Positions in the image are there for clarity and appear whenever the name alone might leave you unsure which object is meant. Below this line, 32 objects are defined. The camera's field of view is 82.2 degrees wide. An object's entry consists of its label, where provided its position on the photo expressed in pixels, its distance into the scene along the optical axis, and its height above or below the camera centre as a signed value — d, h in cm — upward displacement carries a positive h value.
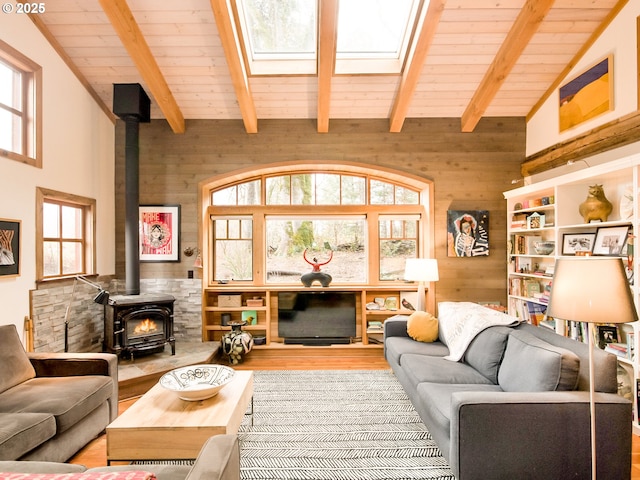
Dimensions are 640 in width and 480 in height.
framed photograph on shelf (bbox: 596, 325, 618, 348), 309 -78
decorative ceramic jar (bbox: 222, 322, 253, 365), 444 -119
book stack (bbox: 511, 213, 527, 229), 432 +28
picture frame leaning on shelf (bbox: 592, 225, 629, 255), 307 +2
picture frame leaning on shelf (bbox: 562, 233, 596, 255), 342 +0
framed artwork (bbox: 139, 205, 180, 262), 473 +15
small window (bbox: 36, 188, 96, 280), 358 +13
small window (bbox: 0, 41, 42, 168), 325 +129
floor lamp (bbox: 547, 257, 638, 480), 173 -25
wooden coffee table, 199 -101
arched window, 507 +26
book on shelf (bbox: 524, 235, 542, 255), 436 +0
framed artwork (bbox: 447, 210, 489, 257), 475 +15
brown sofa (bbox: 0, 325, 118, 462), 207 -100
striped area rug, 233 -143
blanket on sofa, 304 -70
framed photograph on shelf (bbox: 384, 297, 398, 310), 496 -80
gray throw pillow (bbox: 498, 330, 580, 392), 211 -76
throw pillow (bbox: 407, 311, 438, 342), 373 -86
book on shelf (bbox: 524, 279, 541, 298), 422 -52
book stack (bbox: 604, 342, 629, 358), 294 -88
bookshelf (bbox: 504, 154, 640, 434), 290 +8
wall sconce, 472 -8
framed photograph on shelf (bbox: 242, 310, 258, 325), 497 -96
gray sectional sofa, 195 -98
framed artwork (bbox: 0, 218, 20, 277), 304 -1
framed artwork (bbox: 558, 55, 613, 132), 338 +148
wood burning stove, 386 -86
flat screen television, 491 -97
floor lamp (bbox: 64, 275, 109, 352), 350 -54
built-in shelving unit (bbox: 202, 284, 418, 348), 485 -84
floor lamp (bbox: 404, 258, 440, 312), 433 -31
